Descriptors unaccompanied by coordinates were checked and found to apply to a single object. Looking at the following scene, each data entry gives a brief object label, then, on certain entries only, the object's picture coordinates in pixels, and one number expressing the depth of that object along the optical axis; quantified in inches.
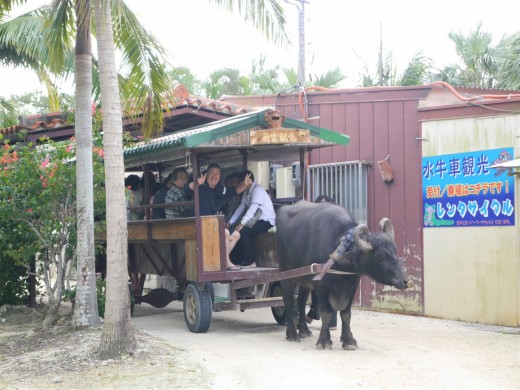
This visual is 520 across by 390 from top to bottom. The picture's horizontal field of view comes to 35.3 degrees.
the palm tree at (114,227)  340.8
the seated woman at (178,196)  460.4
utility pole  652.3
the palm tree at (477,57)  847.7
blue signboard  452.1
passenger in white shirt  438.3
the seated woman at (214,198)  432.8
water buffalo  364.5
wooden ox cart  408.5
